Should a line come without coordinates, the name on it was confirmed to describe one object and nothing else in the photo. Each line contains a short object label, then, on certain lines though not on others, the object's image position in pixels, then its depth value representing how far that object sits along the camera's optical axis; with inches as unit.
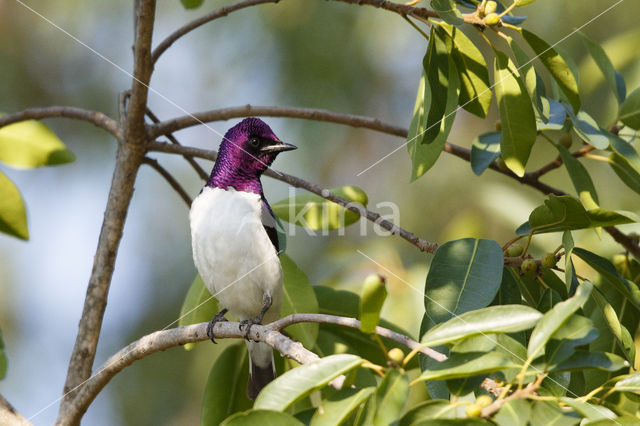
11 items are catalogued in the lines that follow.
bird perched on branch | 248.2
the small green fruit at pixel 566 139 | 247.1
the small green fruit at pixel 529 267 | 178.1
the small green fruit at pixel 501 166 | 226.8
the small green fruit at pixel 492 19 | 170.2
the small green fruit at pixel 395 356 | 118.3
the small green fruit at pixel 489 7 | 171.6
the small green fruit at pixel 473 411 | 116.0
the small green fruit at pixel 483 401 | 118.8
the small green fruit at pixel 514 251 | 197.8
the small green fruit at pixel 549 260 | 176.4
